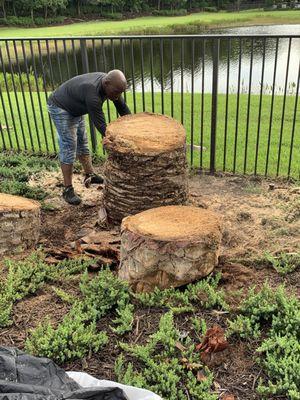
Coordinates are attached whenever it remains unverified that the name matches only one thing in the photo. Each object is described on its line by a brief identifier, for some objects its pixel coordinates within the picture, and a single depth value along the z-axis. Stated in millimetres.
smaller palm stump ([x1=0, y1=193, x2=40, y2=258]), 3875
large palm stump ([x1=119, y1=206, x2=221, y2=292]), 2967
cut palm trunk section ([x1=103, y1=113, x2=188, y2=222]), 4125
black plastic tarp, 1988
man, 4527
